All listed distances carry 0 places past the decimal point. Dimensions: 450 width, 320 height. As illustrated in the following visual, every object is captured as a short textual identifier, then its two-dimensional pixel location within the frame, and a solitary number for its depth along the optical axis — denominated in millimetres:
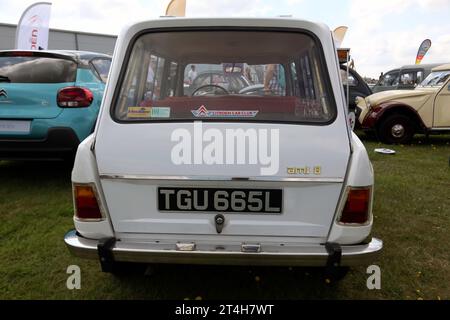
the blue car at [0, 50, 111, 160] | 4090
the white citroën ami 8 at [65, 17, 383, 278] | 2021
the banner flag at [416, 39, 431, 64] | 20547
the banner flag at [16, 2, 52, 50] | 13688
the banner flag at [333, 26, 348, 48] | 10995
